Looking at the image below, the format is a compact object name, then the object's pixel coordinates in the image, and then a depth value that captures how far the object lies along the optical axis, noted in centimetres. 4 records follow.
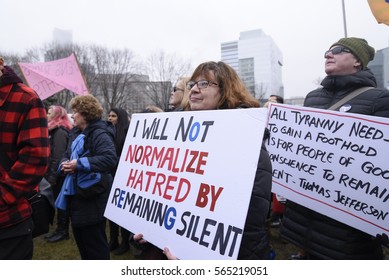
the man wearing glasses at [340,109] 204
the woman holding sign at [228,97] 146
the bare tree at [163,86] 3859
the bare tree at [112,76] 3569
